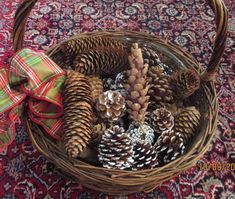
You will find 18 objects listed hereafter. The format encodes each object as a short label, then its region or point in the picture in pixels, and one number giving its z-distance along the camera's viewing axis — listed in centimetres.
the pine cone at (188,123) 62
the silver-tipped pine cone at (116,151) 54
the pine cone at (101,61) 64
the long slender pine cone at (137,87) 59
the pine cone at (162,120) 61
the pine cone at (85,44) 67
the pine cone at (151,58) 69
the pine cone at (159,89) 64
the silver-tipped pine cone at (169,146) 58
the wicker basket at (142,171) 52
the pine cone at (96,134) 58
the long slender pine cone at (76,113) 54
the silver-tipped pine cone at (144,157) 56
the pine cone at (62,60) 69
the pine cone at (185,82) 63
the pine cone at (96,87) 63
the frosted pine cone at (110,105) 60
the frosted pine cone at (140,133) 60
